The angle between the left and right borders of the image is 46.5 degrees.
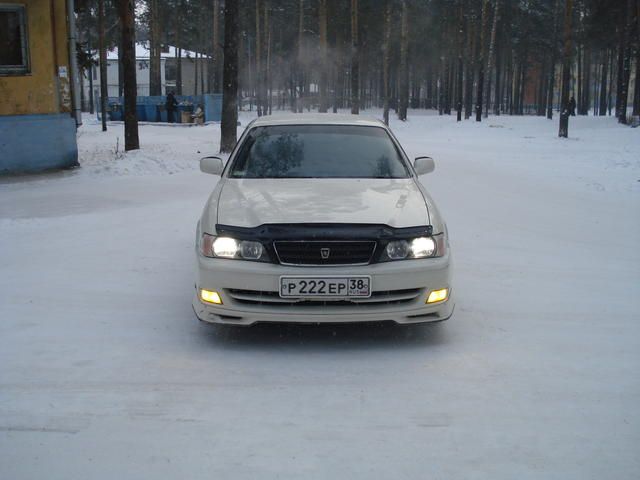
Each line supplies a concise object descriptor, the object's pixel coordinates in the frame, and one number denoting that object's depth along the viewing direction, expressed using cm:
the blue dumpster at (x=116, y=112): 4016
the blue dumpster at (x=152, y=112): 3953
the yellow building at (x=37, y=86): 1444
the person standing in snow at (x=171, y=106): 3791
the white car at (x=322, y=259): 458
